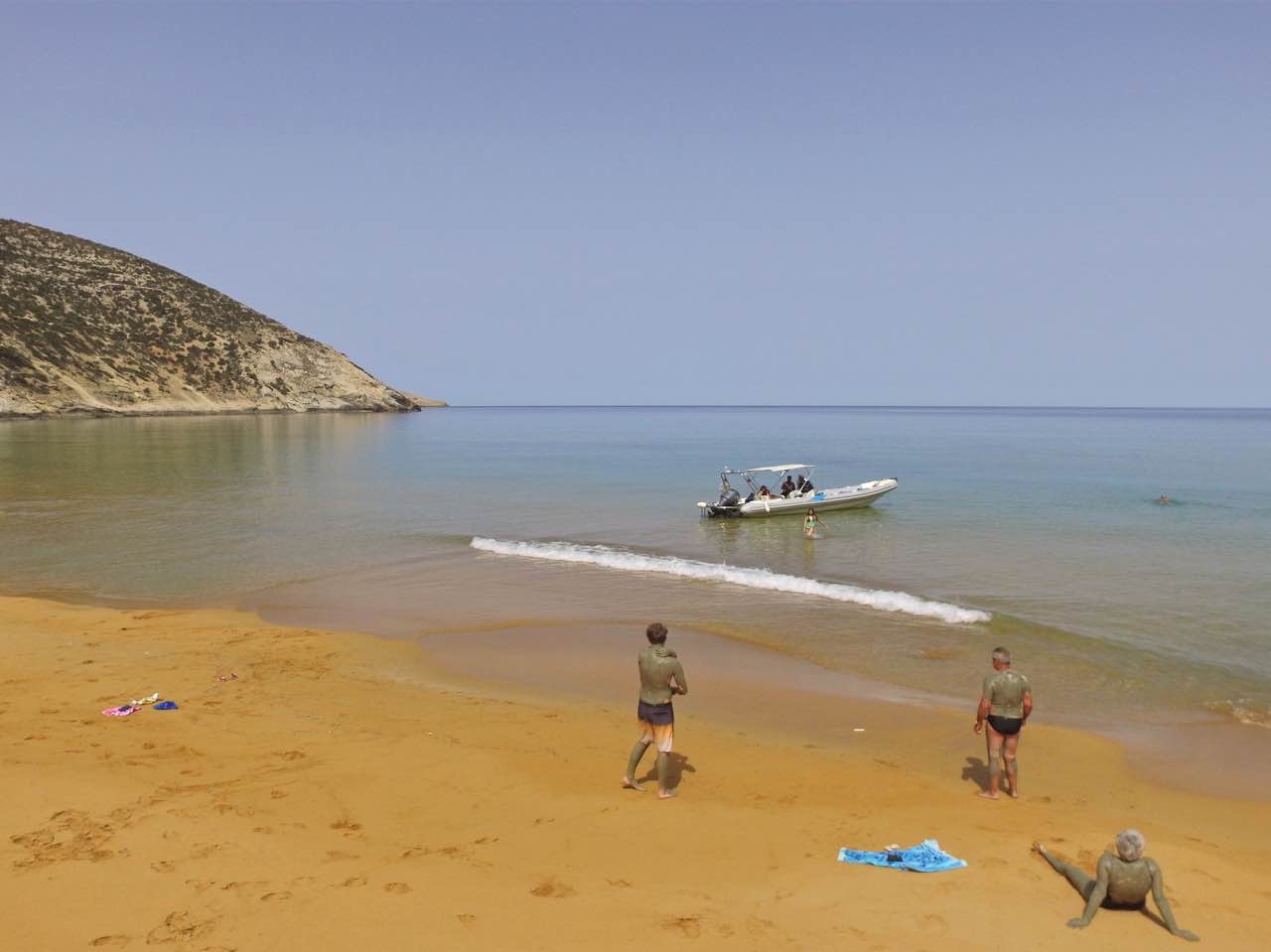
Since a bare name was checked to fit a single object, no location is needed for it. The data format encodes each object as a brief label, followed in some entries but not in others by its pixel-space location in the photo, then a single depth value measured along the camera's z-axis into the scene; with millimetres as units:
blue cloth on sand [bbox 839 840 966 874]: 6680
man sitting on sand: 6039
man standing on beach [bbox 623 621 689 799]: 8047
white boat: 31062
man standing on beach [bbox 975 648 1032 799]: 8414
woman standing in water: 26703
